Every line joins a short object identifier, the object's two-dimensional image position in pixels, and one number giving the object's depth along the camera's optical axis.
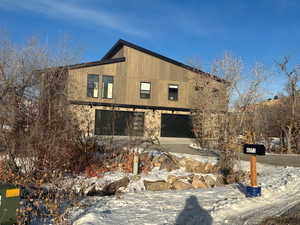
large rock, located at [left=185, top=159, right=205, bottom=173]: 12.71
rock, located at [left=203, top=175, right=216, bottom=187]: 10.45
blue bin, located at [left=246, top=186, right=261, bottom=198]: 6.89
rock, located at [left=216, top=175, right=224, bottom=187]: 10.65
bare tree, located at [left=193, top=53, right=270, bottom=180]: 11.30
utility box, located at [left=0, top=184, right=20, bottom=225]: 4.03
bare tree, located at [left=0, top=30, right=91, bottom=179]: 8.34
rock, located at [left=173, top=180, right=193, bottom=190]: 9.78
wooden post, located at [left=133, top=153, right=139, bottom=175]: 11.06
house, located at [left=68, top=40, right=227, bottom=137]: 25.38
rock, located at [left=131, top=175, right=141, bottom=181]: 10.42
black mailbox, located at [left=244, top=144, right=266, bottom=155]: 6.84
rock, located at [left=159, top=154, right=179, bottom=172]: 12.49
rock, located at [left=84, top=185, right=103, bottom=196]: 8.83
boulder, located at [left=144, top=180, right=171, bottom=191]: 9.75
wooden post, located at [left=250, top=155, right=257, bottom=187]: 6.96
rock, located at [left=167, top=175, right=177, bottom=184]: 10.45
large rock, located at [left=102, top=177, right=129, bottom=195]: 9.30
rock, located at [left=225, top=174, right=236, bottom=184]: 10.60
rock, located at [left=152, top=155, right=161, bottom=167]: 12.72
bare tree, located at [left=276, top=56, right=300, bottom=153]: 20.08
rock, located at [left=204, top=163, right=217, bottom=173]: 12.24
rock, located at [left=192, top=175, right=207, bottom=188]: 9.80
